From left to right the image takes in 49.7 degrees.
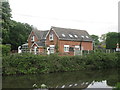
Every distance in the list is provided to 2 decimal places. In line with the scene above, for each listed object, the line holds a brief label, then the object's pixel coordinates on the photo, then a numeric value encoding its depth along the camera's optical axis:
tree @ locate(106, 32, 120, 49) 27.88
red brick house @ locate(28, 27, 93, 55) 22.86
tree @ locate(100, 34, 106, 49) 51.58
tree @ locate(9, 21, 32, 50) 29.44
